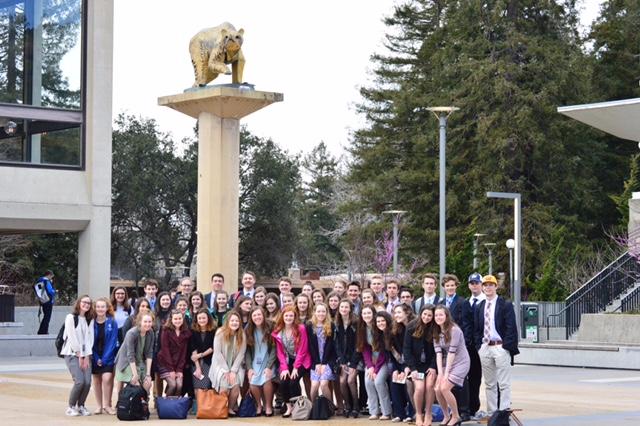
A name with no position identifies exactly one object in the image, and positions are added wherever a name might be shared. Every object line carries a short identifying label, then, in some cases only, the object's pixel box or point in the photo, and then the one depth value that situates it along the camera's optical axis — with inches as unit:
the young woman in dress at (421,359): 638.5
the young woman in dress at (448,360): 628.4
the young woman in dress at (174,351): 701.3
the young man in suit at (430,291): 666.8
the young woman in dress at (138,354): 697.6
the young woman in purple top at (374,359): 674.2
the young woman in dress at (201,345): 705.6
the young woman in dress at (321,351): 691.4
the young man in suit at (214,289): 758.5
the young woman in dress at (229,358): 697.6
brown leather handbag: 687.1
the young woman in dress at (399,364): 665.6
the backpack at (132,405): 670.5
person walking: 1418.6
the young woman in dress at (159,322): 707.4
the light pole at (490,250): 2243.8
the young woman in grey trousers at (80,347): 705.6
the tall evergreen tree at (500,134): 2409.0
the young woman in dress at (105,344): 719.1
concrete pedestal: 1192.8
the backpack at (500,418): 613.0
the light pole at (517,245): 1407.5
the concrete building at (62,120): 1392.7
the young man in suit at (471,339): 654.5
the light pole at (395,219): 2075.4
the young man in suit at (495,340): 630.5
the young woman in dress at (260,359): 703.7
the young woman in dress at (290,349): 699.4
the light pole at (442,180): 1454.2
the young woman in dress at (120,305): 735.7
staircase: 1331.2
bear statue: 1206.9
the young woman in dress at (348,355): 687.7
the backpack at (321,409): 678.5
